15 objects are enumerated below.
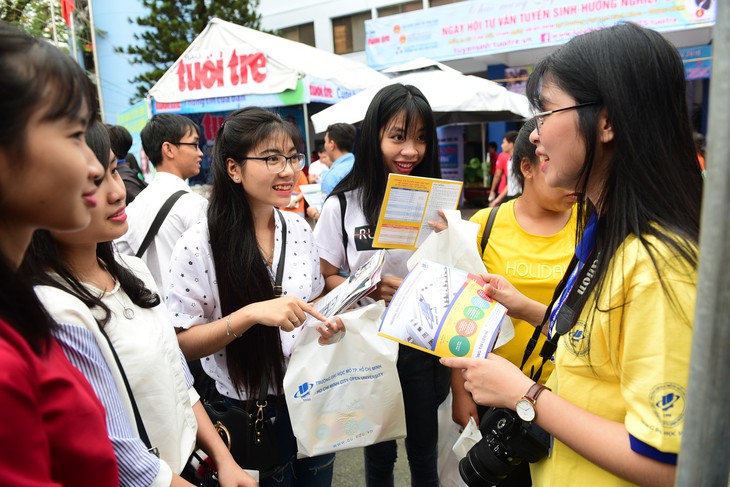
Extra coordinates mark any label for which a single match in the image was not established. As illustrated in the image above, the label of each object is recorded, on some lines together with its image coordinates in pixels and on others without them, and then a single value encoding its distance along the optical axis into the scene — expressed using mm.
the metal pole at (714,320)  517
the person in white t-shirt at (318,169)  7695
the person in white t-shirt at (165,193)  2699
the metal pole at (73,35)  11196
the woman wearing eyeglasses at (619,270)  918
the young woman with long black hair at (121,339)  1030
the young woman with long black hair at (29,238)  629
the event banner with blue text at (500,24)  9422
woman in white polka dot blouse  1646
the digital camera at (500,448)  1277
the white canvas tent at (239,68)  7746
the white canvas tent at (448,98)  6531
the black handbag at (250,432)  1696
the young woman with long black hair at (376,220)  2141
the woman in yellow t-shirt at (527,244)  1892
